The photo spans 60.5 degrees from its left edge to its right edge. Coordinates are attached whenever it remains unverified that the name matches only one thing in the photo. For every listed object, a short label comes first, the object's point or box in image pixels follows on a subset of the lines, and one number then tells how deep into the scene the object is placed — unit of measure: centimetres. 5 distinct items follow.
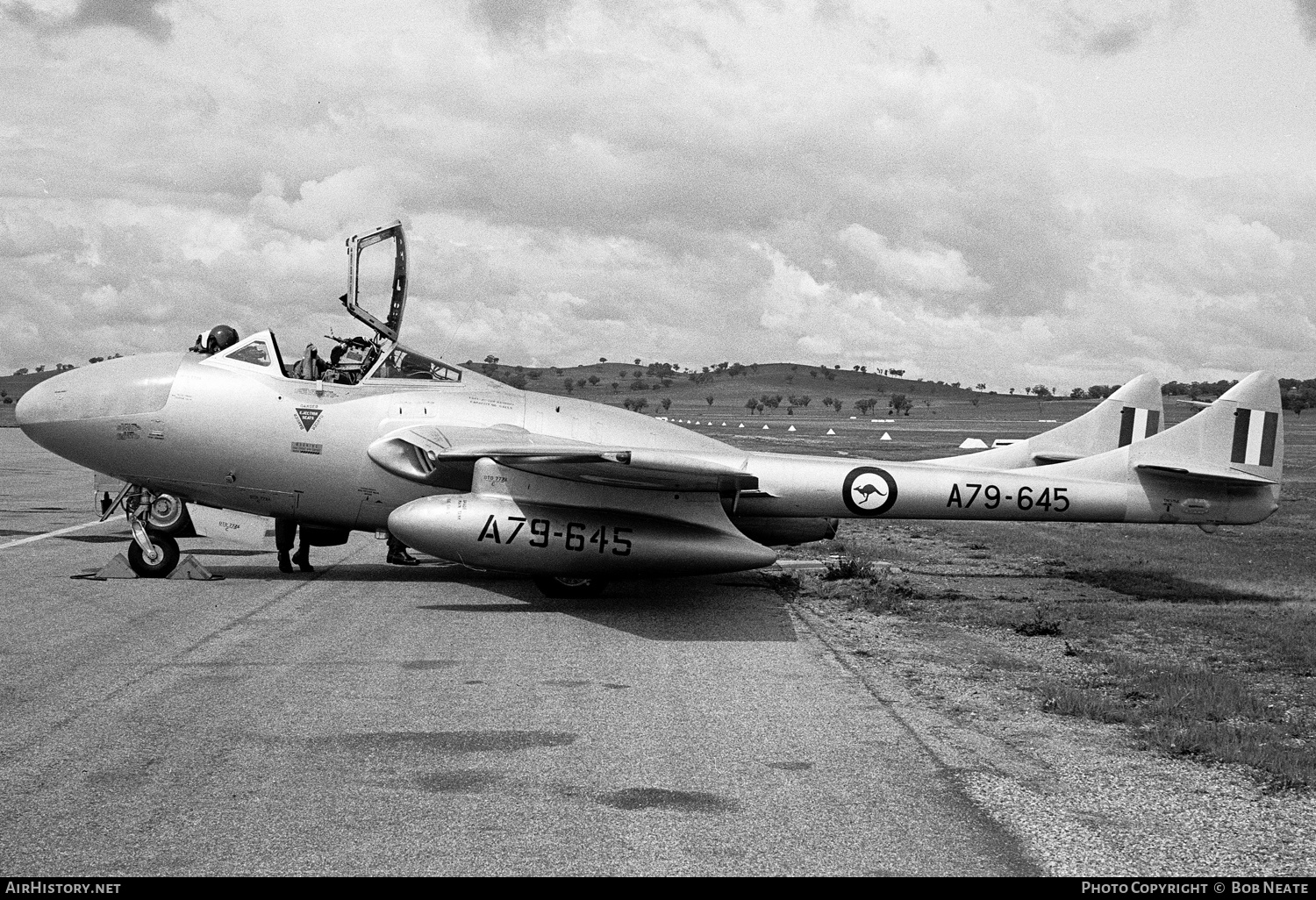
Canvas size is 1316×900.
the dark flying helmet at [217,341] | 1355
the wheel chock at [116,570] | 1292
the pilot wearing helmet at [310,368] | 1330
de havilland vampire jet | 1198
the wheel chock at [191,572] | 1314
